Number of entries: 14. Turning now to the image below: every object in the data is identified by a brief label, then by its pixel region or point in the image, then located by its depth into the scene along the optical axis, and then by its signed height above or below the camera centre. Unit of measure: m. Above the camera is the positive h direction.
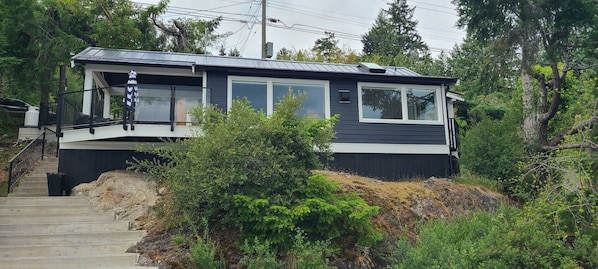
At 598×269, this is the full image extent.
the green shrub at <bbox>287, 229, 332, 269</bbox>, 5.59 -1.14
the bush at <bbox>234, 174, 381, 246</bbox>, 6.02 -0.67
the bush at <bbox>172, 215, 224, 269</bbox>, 5.74 -1.10
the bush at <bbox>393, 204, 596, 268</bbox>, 5.77 -1.18
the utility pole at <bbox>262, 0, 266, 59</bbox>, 18.73 +6.74
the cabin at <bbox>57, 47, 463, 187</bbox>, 9.51 +1.72
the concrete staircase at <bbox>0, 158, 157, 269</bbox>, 6.30 -1.04
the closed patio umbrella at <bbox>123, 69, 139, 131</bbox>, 9.03 +1.61
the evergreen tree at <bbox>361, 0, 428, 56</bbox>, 34.94 +12.17
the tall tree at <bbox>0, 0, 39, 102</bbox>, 14.27 +5.01
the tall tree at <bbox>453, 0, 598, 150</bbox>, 10.20 +3.59
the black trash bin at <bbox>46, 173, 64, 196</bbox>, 9.21 -0.20
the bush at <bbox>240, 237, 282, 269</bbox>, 5.57 -1.19
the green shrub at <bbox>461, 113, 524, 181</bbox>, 10.70 +0.50
